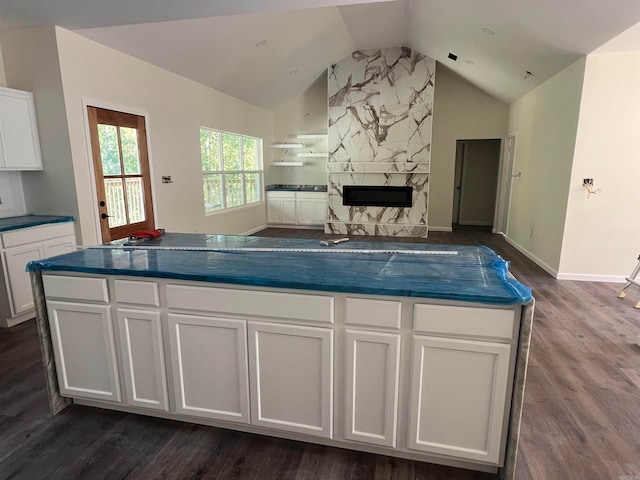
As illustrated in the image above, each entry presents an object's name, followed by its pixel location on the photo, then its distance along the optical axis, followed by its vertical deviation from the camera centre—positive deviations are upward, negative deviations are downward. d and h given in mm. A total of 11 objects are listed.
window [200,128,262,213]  6023 +111
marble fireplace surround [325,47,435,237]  6828 +846
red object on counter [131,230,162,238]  2506 -392
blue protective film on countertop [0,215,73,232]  3113 -400
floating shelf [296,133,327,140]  7867 +815
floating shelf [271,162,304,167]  7953 +240
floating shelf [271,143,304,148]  7871 +635
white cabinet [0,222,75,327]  3105 -715
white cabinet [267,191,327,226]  7883 -675
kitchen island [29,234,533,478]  1535 -750
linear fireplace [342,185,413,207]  7219 -392
